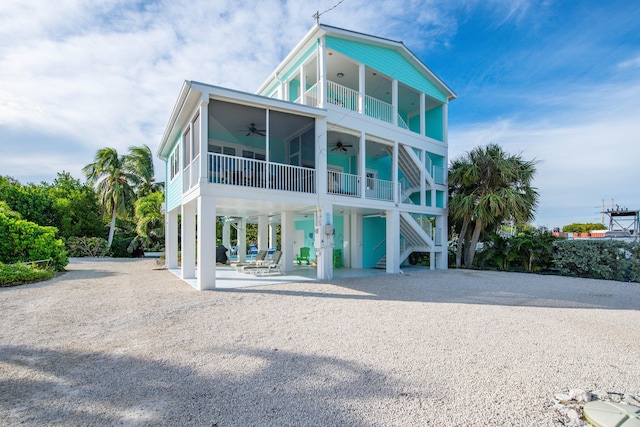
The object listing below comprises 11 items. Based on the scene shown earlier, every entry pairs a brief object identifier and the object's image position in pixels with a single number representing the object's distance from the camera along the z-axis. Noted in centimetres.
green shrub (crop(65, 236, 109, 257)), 2425
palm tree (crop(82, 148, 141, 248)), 2550
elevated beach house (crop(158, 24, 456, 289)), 1023
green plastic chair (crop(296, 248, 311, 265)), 1800
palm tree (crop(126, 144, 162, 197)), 2763
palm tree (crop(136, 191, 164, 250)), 2253
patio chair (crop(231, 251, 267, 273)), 1402
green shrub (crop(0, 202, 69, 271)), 1279
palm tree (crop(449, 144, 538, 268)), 1491
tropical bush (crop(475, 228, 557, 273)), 1480
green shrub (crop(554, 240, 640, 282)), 1246
